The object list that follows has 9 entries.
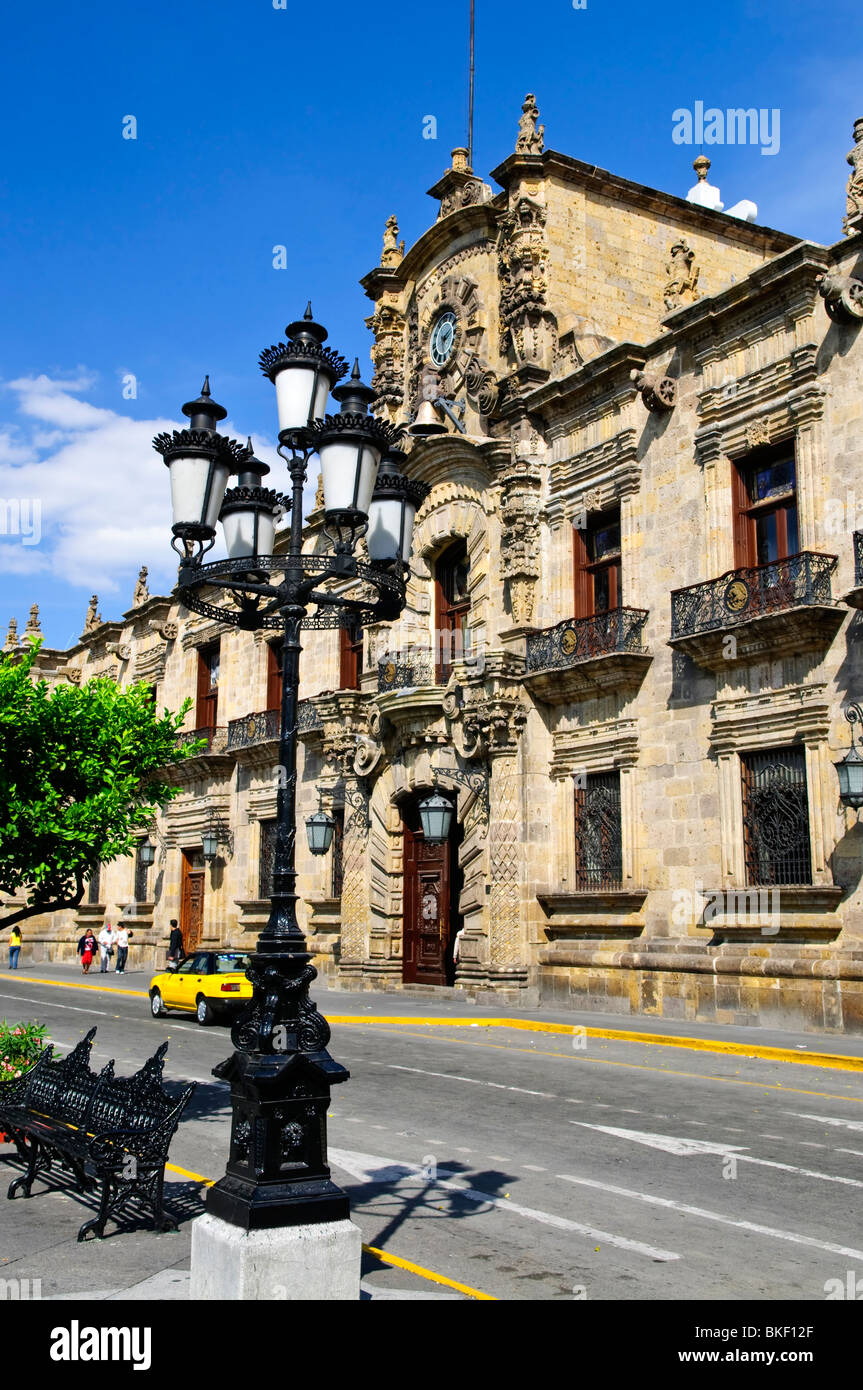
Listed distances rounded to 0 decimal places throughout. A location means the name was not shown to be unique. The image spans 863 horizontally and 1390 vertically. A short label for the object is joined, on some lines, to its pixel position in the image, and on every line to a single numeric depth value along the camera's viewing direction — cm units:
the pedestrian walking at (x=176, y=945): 3219
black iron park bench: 726
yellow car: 2005
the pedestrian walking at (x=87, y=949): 3641
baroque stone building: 1700
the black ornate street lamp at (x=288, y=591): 519
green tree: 1060
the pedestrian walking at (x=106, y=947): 3650
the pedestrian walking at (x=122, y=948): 3691
